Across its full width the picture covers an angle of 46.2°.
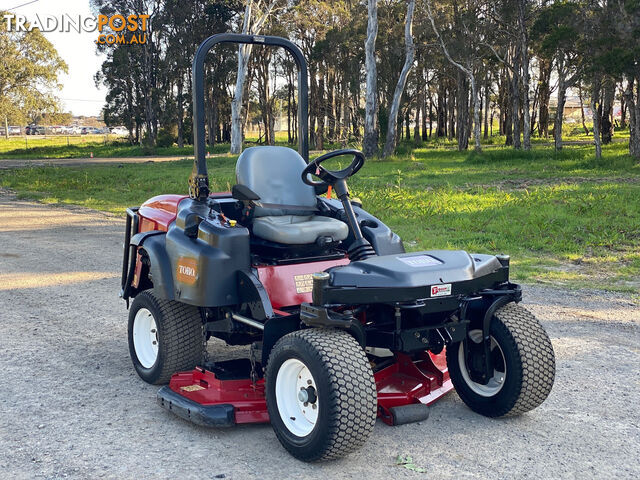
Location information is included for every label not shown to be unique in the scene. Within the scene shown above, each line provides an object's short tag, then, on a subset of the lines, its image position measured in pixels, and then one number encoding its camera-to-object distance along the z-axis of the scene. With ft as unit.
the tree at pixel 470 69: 111.05
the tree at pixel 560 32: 91.30
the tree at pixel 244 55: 112.98
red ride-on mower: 12.17
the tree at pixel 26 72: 188.75
